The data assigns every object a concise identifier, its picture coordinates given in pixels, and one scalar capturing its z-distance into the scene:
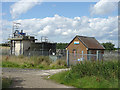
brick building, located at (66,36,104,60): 28.52
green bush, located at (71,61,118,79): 9.72
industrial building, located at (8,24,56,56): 43.62
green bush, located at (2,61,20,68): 20.49
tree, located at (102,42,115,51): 77.64
